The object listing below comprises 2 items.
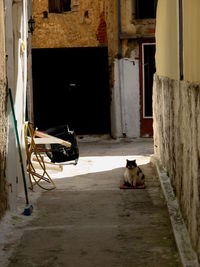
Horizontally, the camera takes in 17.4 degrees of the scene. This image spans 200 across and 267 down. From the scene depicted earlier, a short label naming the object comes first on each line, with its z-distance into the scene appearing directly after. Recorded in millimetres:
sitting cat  13008
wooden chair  13240
